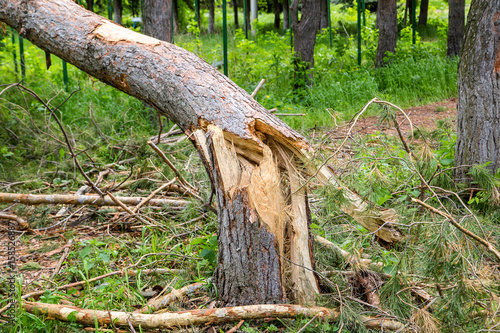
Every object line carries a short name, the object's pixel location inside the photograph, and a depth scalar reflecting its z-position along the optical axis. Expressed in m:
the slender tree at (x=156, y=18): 12.29
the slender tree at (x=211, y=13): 36.52
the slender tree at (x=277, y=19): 46.12
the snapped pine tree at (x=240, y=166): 4.59
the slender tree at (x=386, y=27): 17.70
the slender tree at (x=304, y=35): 14.70
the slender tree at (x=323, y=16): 41.36
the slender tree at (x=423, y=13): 34.27
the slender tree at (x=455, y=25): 17.95
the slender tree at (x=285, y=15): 43.87
